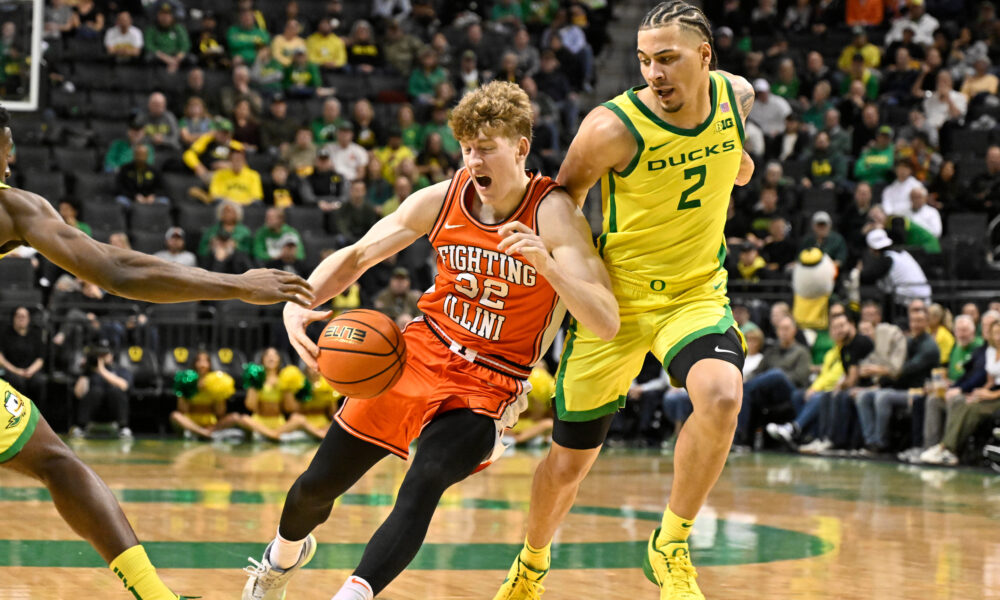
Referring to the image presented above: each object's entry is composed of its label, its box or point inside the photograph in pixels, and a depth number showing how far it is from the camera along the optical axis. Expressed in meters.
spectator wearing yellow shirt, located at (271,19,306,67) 18.00
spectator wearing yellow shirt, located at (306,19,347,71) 18.48
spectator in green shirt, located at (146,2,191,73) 17.61
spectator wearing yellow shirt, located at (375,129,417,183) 16.89
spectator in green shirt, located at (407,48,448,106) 18.45
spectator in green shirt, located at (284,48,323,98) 17.88
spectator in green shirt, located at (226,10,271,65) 18.06
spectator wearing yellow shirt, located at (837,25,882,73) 19.50
